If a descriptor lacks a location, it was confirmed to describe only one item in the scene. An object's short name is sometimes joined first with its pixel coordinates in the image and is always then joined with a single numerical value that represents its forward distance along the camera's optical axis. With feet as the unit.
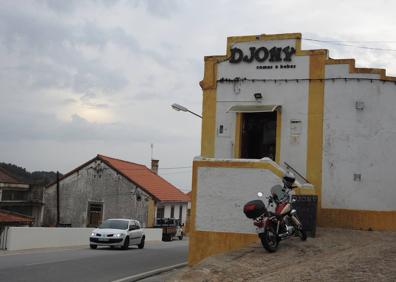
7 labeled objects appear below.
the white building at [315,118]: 58.34
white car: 84.69
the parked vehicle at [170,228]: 153.28
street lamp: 89.10
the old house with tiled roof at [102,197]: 161.68
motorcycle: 41.29
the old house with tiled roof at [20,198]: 149.56
